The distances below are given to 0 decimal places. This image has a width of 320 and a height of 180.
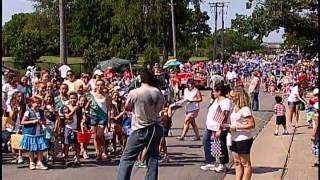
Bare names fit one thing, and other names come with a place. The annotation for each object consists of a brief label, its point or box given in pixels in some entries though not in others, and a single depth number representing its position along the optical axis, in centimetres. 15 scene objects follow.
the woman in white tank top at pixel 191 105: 1556
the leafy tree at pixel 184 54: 6764
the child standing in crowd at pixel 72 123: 1200
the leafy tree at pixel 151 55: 5130
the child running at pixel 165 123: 1236
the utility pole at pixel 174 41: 4494
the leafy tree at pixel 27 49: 4794
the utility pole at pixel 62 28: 2383
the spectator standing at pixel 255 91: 2445
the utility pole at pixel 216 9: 10191
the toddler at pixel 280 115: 1698
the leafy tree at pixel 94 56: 5006
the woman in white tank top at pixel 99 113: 1228
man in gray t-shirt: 884
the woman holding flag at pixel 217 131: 1070
